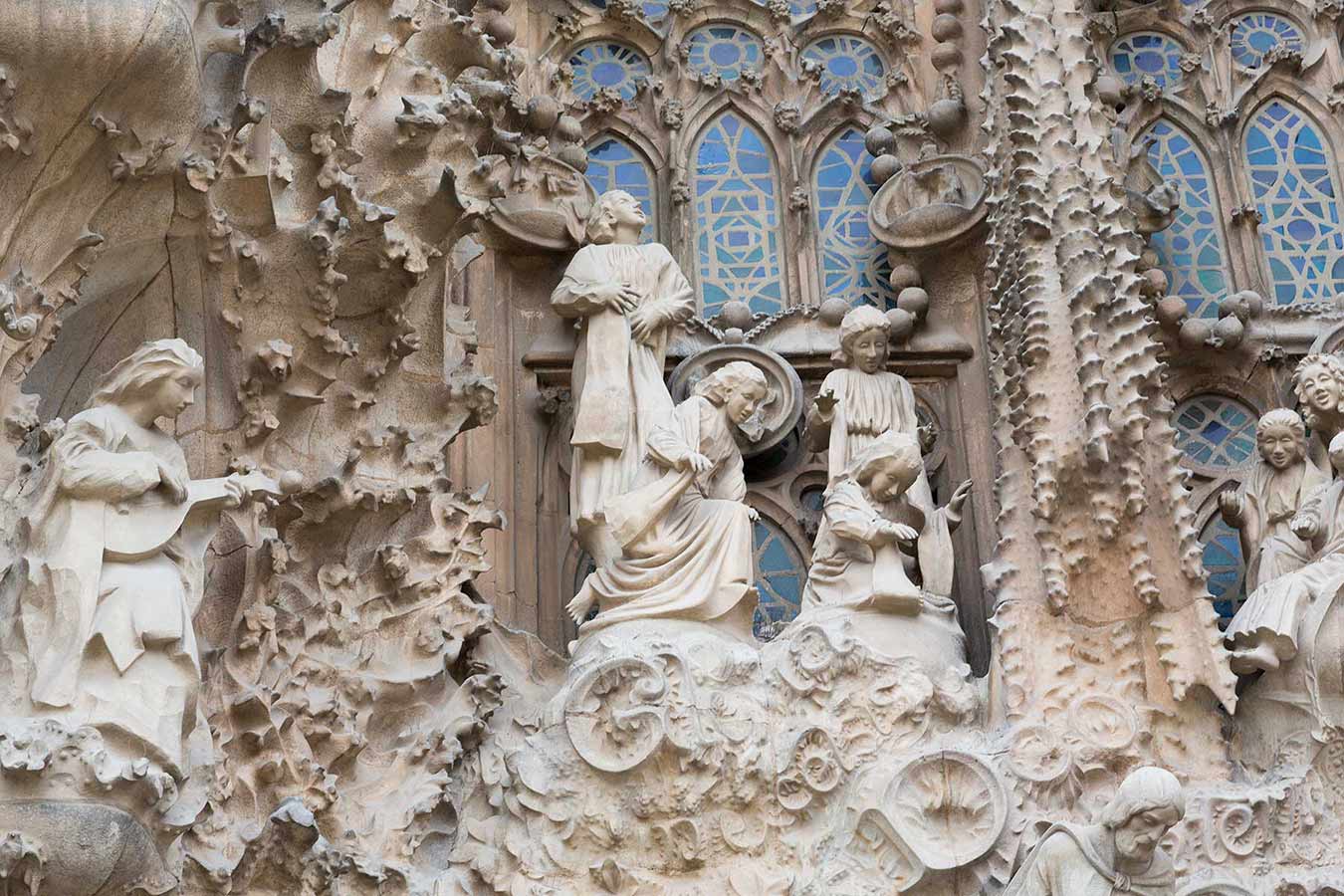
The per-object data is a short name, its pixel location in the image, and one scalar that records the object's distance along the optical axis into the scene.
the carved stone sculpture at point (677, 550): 17.55
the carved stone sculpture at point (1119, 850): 15.57
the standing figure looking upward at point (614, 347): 18.22
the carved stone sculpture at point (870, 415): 18.34
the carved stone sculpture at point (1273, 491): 18.19
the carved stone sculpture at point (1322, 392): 18.22
